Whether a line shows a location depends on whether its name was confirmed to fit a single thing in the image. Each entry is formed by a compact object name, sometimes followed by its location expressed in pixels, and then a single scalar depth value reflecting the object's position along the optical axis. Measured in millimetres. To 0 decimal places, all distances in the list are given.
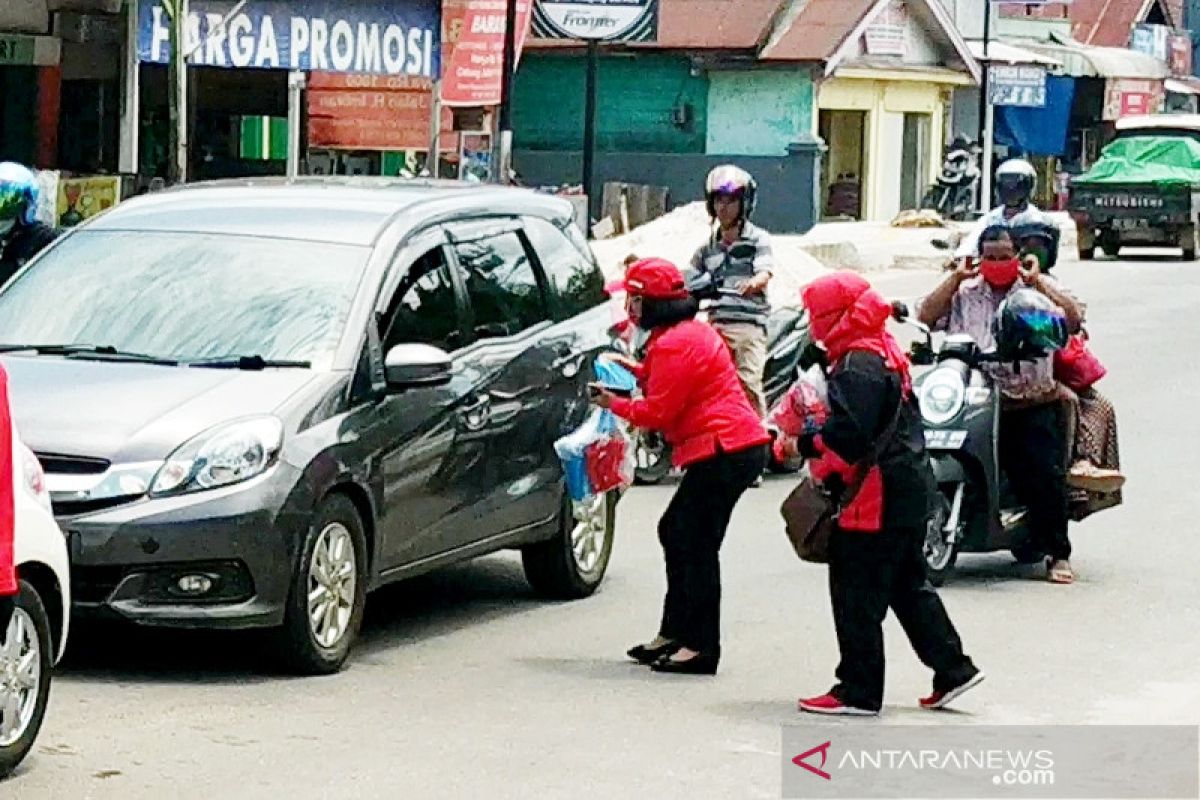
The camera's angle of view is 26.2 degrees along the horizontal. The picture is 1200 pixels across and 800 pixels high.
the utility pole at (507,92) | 26359
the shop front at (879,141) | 47062
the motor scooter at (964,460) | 11695
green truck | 37750
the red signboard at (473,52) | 27109
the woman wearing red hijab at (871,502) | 8555
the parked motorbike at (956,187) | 46375
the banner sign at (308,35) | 23703
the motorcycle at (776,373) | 15172
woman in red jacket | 9438
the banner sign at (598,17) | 27438
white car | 7402
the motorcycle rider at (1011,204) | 12250
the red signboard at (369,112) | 27422
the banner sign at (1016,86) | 45531
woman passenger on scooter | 12172
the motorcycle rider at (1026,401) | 11906
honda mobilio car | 8766
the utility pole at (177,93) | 19297
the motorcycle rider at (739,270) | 13609
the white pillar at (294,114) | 23938
